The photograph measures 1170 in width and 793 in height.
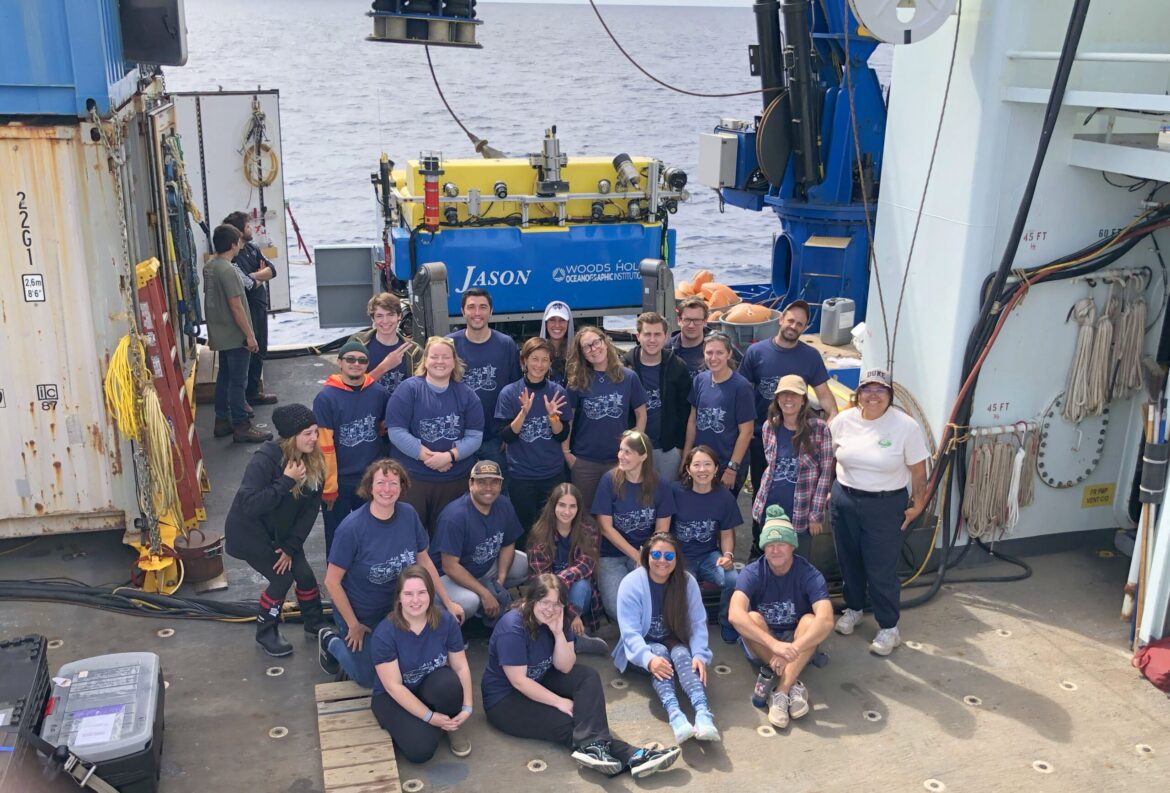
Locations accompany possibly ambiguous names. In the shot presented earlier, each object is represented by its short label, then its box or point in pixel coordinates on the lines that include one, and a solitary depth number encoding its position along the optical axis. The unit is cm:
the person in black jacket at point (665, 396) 759
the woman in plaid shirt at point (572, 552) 666
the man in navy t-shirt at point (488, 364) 746
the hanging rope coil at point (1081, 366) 749
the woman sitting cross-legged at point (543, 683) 589
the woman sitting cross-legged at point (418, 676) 571
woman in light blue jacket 626
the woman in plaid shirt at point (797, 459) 691
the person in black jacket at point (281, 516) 636
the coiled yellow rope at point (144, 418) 709
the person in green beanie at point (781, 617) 630
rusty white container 682
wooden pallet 548
